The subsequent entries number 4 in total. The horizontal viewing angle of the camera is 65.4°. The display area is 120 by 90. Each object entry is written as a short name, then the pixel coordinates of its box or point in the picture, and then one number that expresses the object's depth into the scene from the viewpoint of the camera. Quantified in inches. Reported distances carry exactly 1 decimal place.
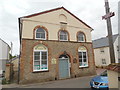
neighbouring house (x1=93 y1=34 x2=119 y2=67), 833.7
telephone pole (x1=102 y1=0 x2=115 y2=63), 173.5
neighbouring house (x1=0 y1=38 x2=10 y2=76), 827.0
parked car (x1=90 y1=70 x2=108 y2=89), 219.5
